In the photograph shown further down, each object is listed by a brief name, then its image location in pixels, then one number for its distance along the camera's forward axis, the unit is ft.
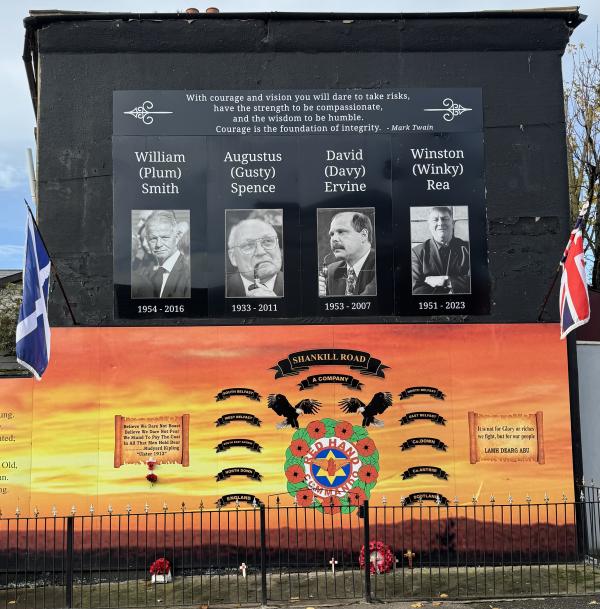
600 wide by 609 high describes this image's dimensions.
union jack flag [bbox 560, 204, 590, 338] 35.14
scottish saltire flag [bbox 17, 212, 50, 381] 32.14
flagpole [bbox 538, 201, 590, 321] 40.73
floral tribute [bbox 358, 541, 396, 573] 37.73
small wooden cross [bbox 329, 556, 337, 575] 38.29
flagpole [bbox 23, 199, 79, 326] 40.00
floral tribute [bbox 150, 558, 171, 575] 37.76
